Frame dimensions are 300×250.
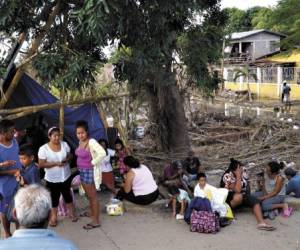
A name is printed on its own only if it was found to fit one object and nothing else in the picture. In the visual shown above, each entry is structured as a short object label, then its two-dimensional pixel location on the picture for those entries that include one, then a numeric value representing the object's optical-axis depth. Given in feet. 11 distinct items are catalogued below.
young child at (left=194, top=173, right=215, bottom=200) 21.16
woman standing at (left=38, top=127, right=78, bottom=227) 19.86
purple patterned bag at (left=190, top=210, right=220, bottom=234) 19.80
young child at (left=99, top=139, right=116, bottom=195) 25.57
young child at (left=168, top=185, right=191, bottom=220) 22.03
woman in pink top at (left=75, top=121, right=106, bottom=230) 19.51
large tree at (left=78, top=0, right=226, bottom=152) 13.74
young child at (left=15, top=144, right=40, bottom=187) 18.34
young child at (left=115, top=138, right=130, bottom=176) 28.35
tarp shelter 29.68
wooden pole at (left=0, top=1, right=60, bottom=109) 17.88
